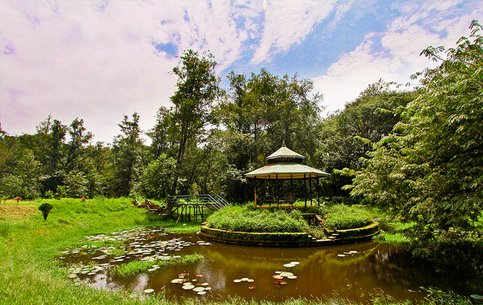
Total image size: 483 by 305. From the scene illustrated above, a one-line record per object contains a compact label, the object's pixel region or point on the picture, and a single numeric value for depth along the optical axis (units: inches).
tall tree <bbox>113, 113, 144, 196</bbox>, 1246.9
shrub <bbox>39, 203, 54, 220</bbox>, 535.2
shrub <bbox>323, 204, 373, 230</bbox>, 439.2
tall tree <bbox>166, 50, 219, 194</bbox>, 864.3
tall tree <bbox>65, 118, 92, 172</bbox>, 1312.7
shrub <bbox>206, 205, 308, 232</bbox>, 428.5
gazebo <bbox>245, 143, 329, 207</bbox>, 561.2
